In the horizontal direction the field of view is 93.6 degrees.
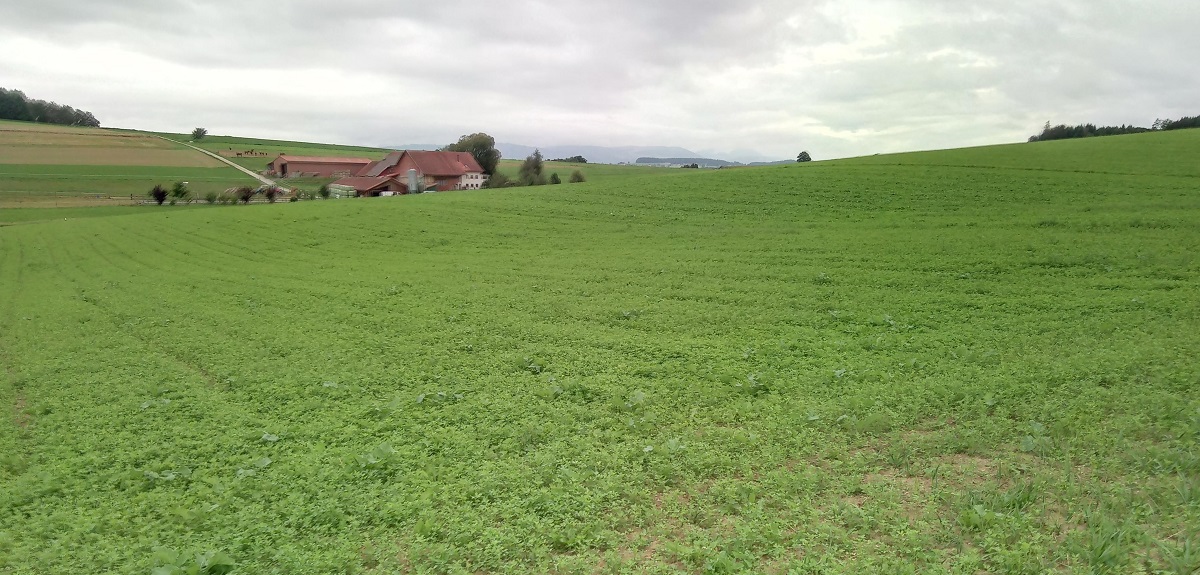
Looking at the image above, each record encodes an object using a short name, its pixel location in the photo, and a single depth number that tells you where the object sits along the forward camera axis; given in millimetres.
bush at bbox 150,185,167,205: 59594
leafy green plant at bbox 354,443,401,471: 6465
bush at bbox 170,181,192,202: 61156
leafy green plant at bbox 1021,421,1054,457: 5954
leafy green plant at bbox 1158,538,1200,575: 4004
